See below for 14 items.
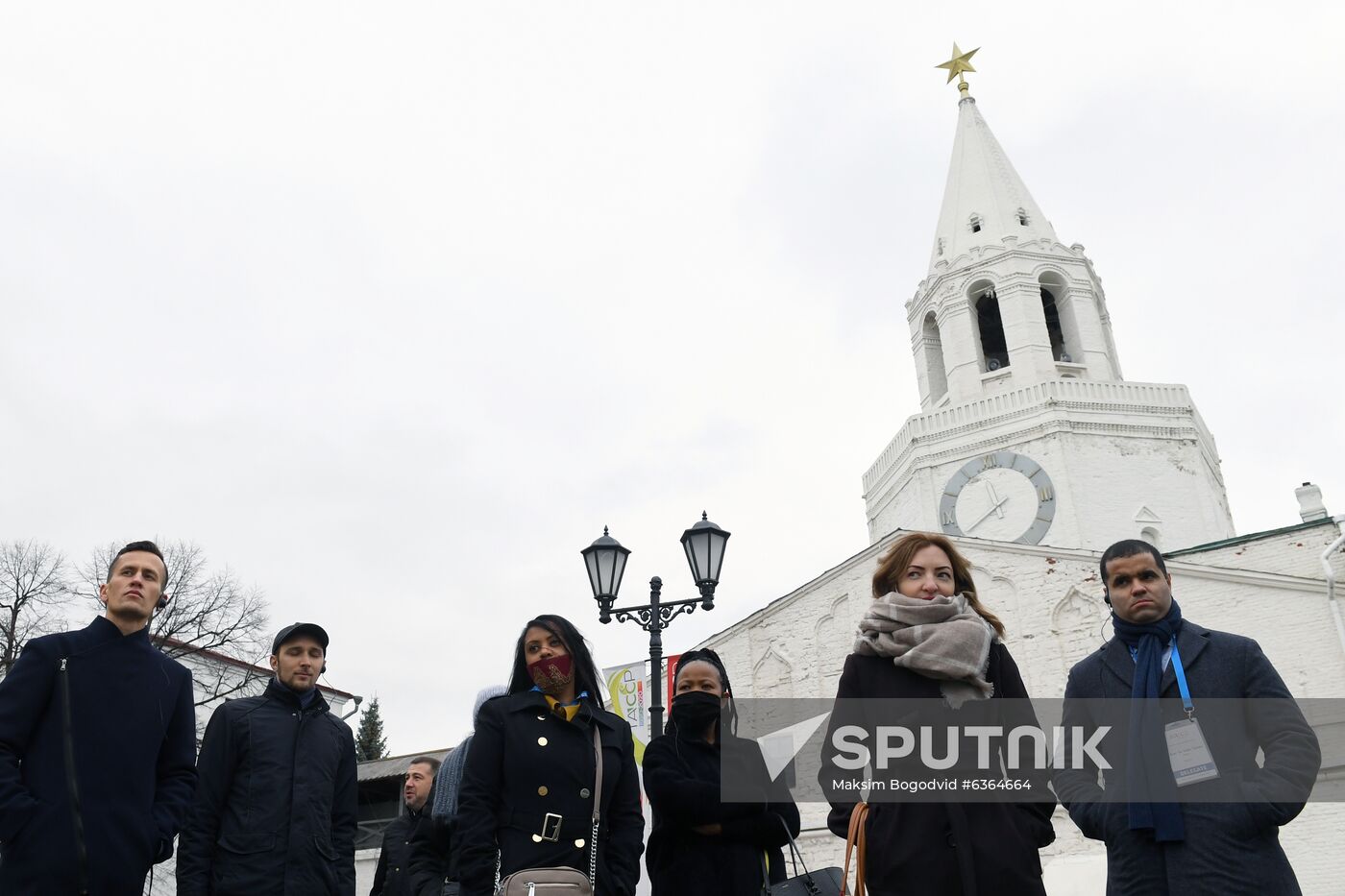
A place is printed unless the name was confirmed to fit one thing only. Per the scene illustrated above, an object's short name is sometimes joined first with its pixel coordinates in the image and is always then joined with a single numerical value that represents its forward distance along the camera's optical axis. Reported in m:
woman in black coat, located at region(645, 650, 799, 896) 5.05
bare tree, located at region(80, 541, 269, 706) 27.02
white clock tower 25.55
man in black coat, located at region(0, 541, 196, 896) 4.05
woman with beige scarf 3.68
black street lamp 11.35
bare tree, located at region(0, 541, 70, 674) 26.57
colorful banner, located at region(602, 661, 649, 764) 20.03
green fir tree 55.06
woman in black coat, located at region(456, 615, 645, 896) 4.31
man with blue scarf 3.93
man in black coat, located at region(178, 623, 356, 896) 4.93
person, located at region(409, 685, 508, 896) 5.55
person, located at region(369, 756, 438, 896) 6.84
